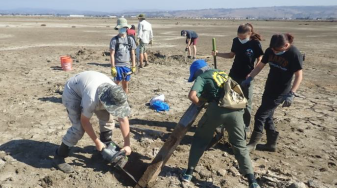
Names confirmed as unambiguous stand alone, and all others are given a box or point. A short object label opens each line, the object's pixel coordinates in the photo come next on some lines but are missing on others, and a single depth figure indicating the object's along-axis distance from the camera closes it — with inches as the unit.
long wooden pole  131.3
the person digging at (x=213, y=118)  121.7
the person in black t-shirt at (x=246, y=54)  164.7
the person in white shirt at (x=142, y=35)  373.1
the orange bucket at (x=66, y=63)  353.7
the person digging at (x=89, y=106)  113.9
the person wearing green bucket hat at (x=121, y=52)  219.6
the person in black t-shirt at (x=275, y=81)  138.9
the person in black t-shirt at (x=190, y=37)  441.7
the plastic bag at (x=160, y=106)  229.9
